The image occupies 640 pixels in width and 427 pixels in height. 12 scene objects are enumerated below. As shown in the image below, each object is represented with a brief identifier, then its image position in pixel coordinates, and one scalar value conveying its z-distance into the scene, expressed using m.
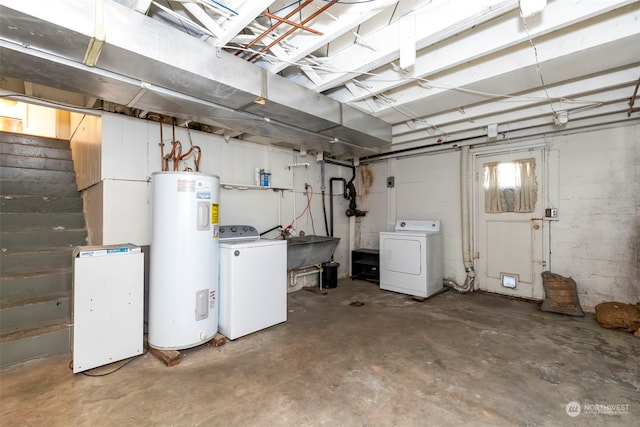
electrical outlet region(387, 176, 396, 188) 5.41
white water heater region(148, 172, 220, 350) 2.51
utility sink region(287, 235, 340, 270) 3.94
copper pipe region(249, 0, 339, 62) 1.69
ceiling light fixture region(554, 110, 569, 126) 3.23
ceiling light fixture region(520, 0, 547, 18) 1.54
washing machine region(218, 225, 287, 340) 2.81
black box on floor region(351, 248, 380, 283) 5.23
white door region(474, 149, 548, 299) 4.02
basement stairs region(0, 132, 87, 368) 2.40
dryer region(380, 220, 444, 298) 4.23
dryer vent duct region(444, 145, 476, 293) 4.47
